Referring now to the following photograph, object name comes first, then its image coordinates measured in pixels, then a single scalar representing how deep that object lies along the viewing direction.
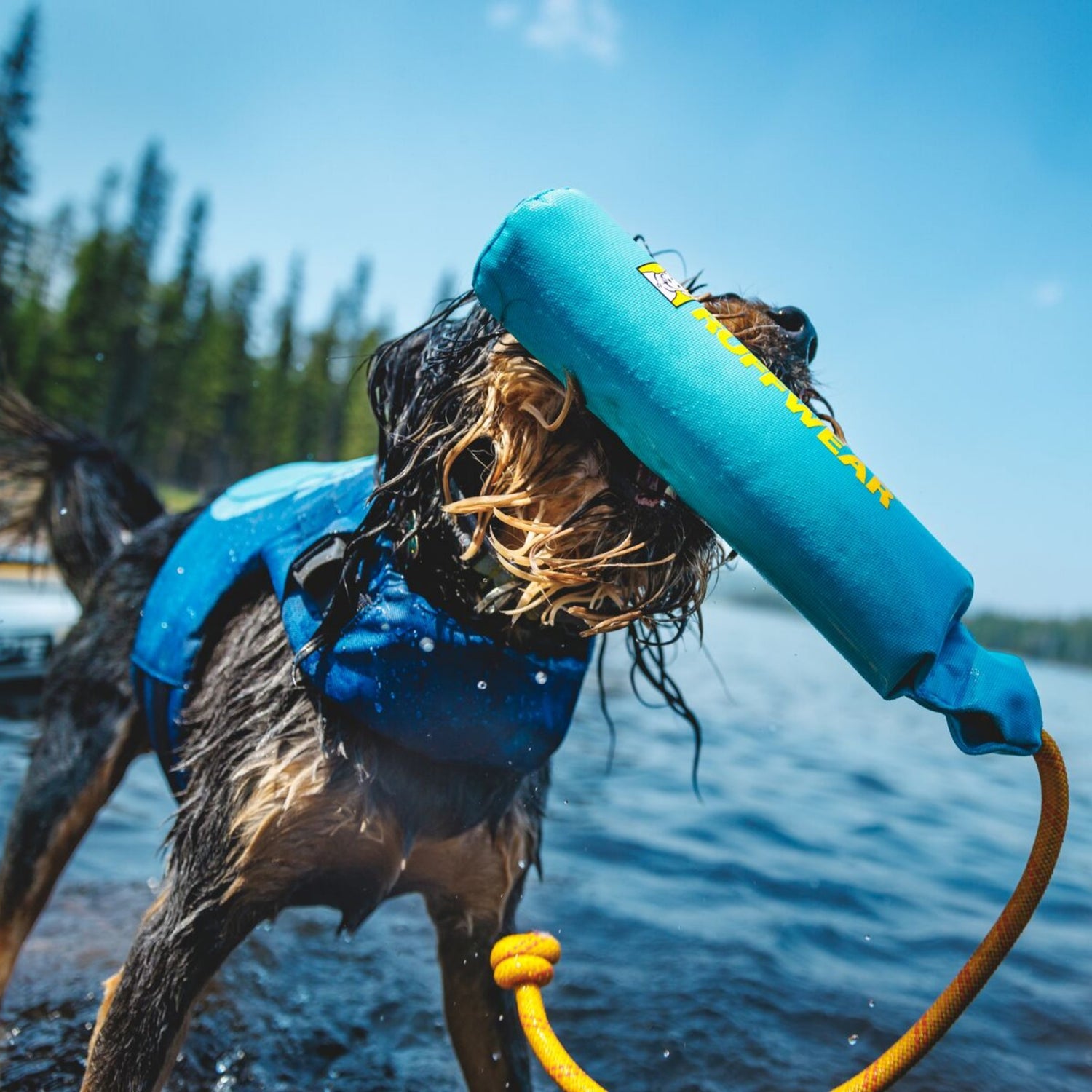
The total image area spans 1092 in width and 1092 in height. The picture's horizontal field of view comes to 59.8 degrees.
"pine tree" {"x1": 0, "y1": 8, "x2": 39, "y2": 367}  40.66
